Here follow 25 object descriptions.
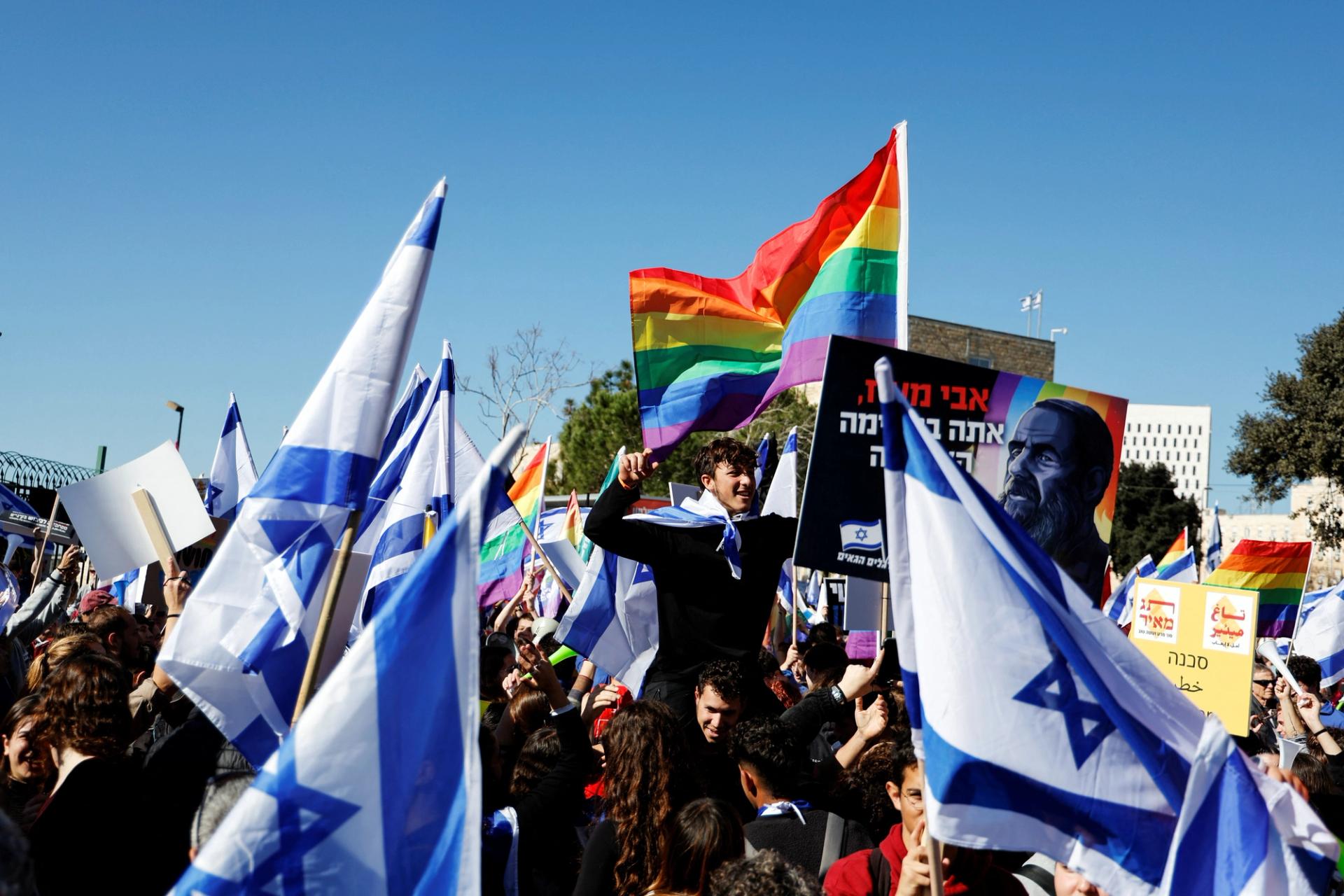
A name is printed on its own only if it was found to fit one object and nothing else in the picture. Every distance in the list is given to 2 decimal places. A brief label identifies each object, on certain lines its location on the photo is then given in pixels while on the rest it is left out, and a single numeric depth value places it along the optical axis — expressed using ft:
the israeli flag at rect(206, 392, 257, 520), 39.58
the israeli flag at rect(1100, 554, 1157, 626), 42.22
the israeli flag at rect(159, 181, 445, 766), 14.74
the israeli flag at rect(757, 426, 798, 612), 36.40
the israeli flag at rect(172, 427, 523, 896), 8.57
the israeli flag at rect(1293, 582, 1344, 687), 39.68
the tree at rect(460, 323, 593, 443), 118.73
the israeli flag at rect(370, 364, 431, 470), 29.88
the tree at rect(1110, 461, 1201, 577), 211.00
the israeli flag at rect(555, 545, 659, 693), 25.08
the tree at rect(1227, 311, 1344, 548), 108.27
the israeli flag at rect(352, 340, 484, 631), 23.12
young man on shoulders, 18.90
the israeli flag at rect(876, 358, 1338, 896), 10.23
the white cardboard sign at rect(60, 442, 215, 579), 23.56
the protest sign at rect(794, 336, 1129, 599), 16.70
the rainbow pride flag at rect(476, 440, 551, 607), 36.88
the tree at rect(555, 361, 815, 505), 128.47
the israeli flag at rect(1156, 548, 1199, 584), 42.52
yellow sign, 20.06
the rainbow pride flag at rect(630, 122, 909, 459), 23.68
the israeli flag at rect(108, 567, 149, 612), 41.22
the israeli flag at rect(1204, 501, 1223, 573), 60.23
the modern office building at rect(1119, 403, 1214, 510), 564.30
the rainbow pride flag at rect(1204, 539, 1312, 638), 37.88
